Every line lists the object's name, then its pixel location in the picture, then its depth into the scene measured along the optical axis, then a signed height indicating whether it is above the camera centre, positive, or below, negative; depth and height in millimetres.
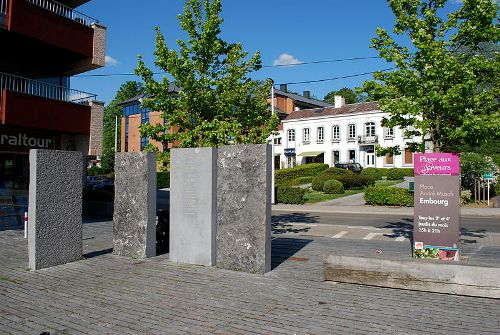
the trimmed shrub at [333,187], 31953 -1182
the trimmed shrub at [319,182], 34062 -868
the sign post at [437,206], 9188 -740
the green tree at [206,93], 12883 +2382
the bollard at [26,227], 12758 -1688
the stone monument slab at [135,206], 9836 -805
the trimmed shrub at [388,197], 24761 -1464
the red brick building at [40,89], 14625 +3008
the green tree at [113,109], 91250 +13245
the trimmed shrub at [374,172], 46094 -101
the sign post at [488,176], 24938 -261
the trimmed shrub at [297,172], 44219 -120
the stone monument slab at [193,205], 9055 -732
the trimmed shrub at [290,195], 27609 -1555
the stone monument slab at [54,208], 8867 -797
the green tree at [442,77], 9852 +2229
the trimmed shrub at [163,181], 45538 -1098
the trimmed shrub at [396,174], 45194 -299
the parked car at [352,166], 45719 +529
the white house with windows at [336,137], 50969 +4226
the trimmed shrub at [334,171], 36688 -4
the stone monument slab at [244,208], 8305 -729
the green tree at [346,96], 93375 +16644
